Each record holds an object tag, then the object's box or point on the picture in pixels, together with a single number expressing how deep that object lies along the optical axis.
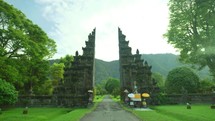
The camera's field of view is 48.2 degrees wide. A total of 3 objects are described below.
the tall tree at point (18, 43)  37.34
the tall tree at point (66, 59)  77.65
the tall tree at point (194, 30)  31.83
